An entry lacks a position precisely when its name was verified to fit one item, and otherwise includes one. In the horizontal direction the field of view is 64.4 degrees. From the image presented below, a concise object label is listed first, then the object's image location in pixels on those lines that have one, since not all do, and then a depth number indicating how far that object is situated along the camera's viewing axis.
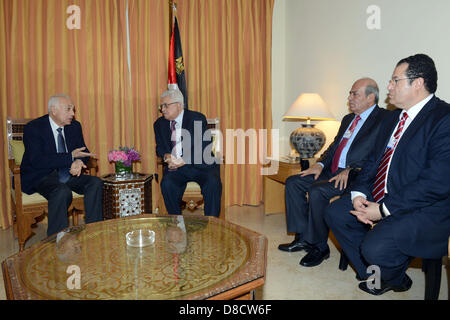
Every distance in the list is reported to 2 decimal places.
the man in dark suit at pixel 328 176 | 2.74
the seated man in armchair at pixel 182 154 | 3.26
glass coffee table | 1.42
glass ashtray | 1.90
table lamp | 3.55
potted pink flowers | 3.35
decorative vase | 3.42
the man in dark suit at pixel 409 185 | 1.90
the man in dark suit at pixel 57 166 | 2.89
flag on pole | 3.98
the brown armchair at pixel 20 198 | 2.88
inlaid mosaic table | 3.25
